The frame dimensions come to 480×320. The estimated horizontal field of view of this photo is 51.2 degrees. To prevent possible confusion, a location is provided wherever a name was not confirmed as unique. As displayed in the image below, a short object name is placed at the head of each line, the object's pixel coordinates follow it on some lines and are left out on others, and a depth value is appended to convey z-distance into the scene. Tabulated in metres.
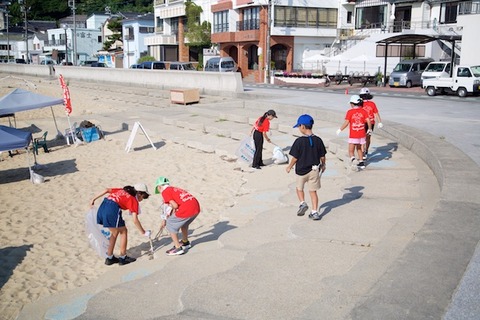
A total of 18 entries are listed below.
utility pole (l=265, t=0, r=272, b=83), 41.16
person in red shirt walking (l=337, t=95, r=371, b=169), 10.59
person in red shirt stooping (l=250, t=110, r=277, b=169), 12.13
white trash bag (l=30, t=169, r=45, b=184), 12.97
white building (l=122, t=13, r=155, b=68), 69.56
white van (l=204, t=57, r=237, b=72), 41.70
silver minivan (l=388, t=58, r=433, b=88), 33.75
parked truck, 26.12
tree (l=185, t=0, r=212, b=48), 56.06
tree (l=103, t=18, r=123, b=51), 73.69
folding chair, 16.49
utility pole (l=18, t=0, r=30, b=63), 80.19
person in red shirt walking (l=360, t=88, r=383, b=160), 11.58
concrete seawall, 27.98
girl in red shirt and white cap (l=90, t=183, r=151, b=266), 7.15
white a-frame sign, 16.14
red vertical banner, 18.53
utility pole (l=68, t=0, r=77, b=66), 52.91
